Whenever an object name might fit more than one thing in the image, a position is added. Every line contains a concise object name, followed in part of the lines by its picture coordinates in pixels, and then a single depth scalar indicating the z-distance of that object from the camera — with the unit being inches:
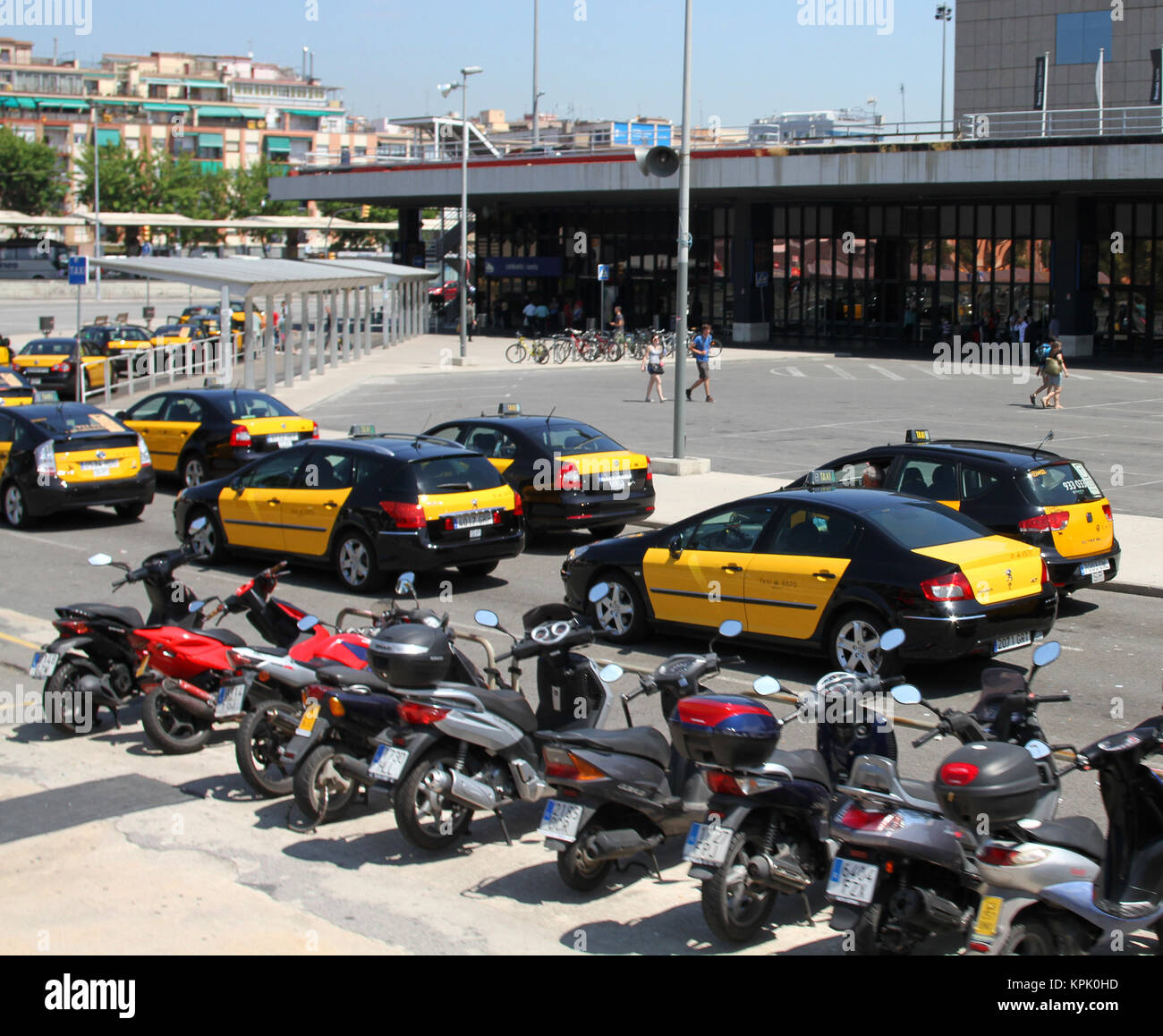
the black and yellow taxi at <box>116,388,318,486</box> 786.2
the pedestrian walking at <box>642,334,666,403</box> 1261.1
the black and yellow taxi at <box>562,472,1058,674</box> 384.2
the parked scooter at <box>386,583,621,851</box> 271.4
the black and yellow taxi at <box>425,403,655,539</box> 614.5
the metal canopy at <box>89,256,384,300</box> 1182.9
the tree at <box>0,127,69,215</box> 4133.9
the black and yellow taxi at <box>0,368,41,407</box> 1016.2
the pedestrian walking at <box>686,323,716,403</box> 1295.5
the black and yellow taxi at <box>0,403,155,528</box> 681.6
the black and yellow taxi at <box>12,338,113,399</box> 1433.3
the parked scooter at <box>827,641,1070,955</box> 212.1
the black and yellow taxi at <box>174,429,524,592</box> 522.6
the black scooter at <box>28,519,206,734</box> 363.9
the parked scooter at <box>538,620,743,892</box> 248.2
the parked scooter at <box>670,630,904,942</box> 227.5
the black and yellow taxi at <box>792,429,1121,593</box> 485.1
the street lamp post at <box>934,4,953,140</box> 3024.1
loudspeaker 765.9
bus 3769.7
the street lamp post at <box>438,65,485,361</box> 1769.2
